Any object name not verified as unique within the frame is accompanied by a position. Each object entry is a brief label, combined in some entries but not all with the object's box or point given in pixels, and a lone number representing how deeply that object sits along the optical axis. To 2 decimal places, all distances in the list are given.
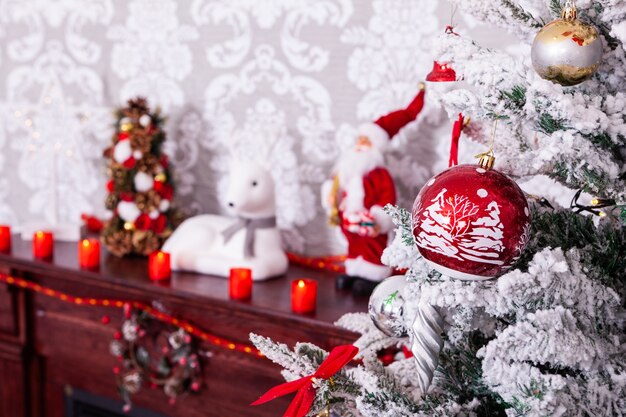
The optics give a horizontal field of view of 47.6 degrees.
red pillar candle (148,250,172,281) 1.57
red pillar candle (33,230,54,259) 1.75
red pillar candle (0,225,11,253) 1.83
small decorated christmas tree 1.74
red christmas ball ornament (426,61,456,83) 1.04
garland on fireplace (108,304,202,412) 1.58
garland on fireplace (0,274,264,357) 1.51
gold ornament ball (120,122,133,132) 1.74
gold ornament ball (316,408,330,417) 0.90
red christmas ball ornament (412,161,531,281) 0.76
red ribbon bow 0.87
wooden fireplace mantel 1.45
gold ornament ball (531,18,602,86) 0.74
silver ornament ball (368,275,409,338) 0.94
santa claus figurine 1.46
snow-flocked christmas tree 0.75
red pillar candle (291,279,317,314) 1.39
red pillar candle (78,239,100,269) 1.68
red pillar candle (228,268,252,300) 1.45
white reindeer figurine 1.57
